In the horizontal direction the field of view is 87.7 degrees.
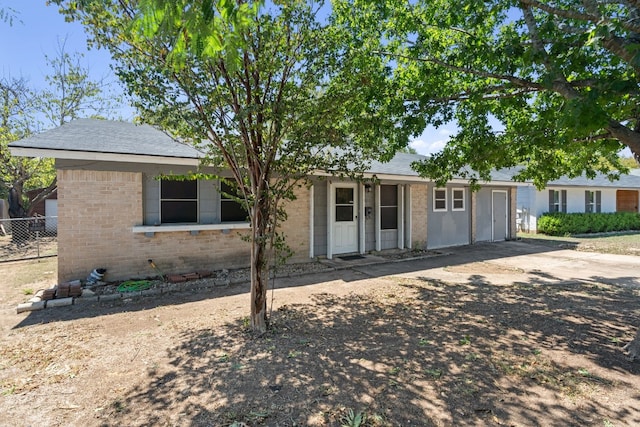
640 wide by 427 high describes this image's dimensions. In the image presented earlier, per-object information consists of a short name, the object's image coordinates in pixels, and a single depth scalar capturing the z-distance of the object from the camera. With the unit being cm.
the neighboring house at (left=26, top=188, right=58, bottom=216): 2097
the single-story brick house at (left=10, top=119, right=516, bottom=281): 677
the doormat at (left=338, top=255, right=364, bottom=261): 1005
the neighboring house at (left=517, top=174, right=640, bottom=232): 1820
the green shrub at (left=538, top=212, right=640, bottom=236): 1697
